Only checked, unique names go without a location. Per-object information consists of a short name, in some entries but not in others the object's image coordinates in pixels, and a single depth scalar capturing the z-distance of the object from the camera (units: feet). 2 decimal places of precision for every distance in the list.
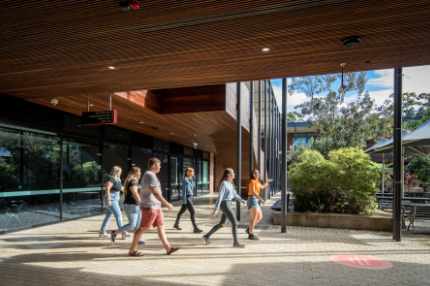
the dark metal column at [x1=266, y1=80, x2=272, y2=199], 61.96
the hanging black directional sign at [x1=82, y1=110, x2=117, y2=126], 23.27
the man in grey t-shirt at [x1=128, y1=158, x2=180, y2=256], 17.38
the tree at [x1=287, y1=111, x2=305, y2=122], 171.49
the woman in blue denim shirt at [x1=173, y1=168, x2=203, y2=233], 25.71
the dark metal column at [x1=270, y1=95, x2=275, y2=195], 71.05
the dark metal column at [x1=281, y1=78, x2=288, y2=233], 24.89
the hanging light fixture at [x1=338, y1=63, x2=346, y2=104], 18.10
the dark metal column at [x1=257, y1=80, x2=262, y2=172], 52.54
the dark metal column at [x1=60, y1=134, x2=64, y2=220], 30.58
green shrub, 27.58
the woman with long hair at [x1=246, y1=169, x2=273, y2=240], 22.35
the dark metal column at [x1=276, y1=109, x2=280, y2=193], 85.10
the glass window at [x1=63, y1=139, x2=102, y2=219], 31.83
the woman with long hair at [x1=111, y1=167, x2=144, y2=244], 20.66
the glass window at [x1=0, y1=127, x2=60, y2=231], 25.88
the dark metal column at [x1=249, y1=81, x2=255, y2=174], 38.23
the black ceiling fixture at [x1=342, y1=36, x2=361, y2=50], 13.30
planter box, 25.81
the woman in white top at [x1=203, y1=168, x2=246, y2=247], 20.06
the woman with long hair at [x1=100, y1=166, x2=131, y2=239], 21.88
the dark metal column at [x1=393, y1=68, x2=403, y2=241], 22.38
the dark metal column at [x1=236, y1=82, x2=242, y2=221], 31.14
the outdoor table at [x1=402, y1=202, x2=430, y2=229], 24.39
